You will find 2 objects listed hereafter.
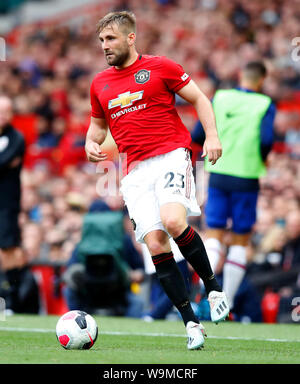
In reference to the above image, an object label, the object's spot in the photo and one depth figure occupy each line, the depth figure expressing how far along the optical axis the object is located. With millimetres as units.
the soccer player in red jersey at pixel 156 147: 12250
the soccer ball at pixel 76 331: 11836
